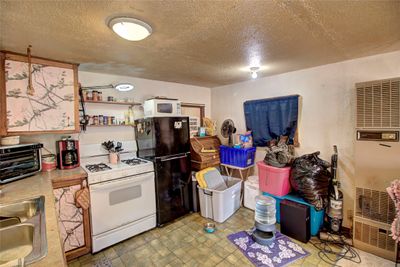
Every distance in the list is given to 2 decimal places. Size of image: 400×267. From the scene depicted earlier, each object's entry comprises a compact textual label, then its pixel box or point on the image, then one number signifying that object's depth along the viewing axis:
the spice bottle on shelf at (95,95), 2.69
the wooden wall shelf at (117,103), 2.74
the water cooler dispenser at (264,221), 2.32
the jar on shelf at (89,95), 2.65
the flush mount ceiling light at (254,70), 2.68
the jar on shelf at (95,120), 2.71
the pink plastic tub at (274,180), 2.59
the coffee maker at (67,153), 2.33
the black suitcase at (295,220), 2.29
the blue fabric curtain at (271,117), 2.95
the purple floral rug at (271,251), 2.00
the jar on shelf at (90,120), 2.67
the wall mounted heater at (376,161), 1.89
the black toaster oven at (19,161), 1.77
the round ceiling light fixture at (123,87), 2.59
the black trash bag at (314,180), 2.34
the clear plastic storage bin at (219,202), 2.79
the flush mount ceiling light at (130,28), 1.33
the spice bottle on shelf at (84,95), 2.61
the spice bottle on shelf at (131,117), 3.04
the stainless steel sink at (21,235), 0.86
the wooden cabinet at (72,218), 2.01
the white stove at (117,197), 2.19
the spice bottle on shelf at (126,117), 3.00
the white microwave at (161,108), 2.86
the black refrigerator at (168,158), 2.71
